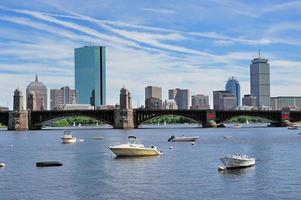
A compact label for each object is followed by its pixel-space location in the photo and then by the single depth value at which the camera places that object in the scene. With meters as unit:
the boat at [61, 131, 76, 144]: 160.00
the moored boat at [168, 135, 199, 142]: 159.75
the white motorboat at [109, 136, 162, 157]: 104.19
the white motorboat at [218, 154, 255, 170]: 81.19
